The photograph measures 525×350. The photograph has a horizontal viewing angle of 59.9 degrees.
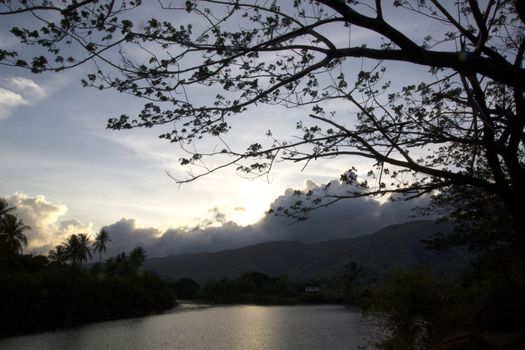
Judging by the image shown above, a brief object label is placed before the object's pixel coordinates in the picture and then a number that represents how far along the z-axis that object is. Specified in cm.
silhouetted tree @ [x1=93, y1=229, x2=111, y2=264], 9209
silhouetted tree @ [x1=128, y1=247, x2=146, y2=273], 9131
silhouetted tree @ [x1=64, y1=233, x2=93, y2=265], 7573
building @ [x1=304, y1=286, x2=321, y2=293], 11820
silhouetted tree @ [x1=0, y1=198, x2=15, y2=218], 5041
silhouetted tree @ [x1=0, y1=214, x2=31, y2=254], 5238
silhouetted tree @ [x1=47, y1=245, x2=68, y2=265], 7538
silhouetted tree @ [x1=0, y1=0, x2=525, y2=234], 525
